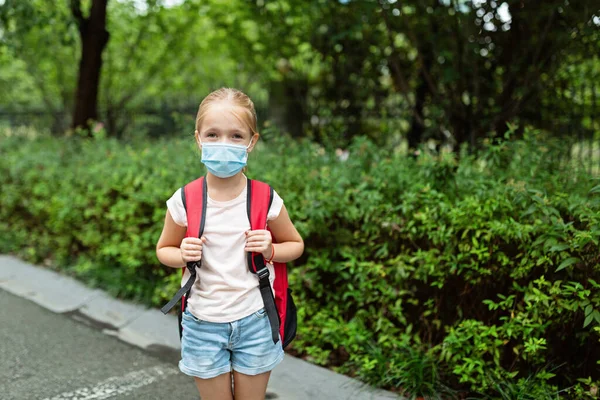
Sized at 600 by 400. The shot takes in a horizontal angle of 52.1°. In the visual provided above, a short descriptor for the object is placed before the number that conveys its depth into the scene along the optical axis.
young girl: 2.23
